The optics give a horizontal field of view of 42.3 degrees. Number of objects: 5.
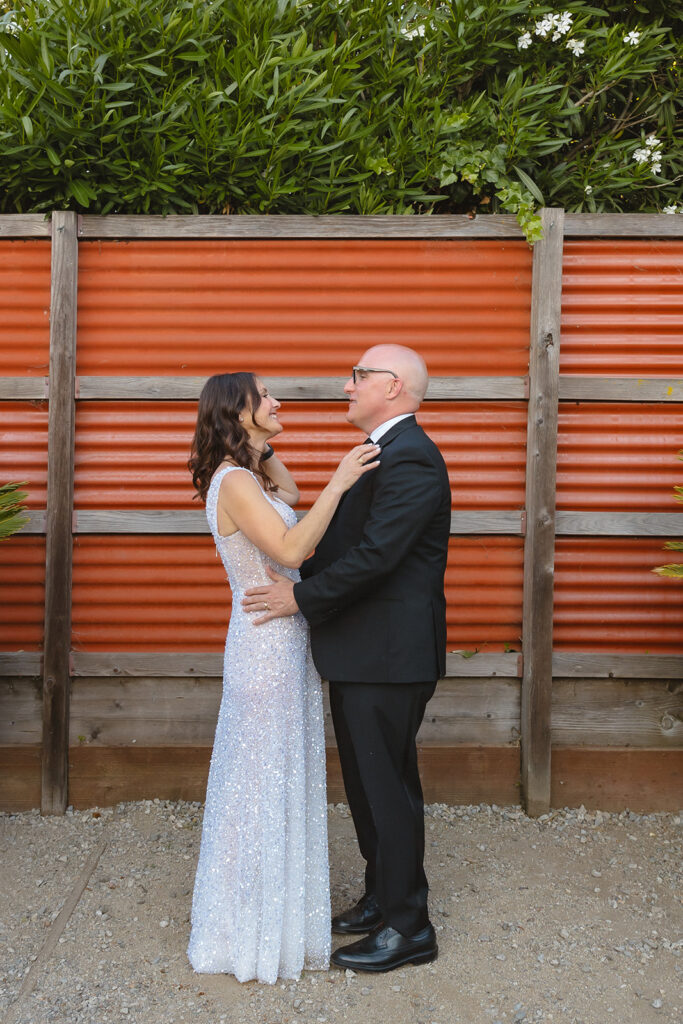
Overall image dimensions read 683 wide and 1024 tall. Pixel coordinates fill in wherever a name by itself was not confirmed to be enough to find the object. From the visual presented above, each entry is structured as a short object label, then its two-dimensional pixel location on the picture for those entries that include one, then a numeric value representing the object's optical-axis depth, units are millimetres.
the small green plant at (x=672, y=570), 3793
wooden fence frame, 4344
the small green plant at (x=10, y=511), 3922
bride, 3016
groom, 2998
